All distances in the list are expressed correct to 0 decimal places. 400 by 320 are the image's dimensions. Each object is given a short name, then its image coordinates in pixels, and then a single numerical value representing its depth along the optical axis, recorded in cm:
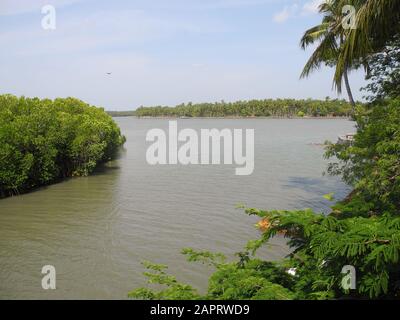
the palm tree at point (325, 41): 1237
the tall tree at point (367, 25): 723
